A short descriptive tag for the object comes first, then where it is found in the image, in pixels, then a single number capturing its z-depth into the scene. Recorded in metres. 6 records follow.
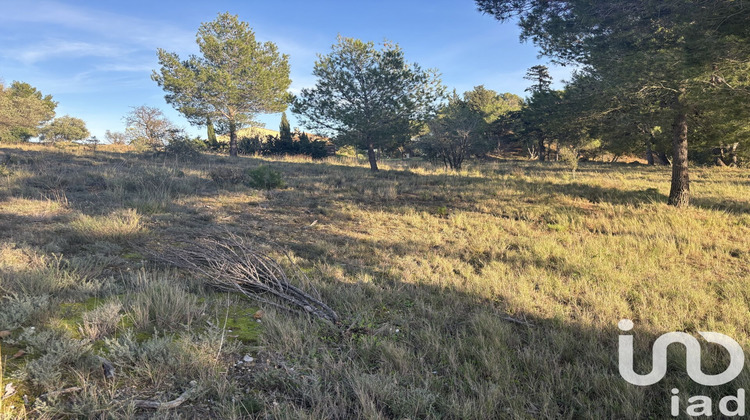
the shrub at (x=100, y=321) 2.61
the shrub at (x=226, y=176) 12.62
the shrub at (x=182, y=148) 20.11
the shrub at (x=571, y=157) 18.61
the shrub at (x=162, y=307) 2.93
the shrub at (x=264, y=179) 12.06
